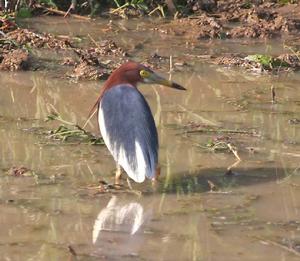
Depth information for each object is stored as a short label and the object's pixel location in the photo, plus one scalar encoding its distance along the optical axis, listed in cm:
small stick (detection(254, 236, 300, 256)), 1030
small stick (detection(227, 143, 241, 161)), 1354
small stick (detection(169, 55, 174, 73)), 1841
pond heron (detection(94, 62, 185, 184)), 1205
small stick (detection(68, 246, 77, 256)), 1009
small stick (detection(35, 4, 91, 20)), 2219
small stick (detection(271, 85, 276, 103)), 1637
